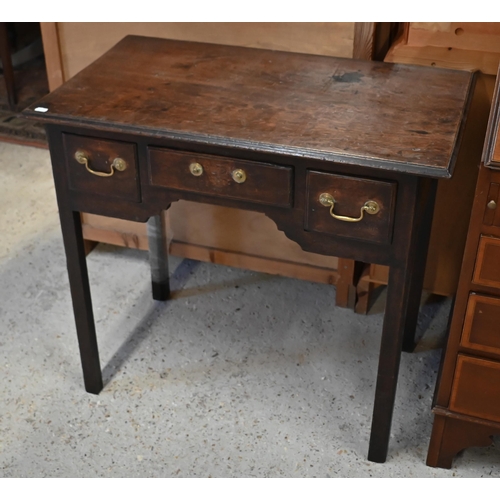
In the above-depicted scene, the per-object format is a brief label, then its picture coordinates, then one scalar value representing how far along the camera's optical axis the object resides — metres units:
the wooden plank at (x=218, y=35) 2.02
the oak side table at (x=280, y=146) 1.54
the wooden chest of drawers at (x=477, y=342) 1.49
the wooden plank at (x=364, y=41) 1.96
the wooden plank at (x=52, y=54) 2.26
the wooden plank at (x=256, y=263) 2.41
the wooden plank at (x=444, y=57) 1.88
